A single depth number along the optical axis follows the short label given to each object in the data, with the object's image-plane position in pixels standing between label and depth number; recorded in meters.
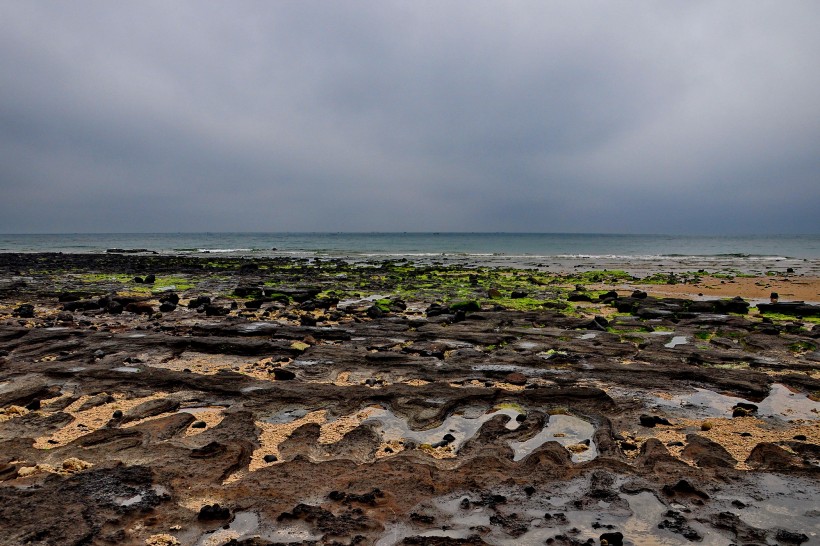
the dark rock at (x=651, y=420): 7.72
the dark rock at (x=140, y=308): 18.16
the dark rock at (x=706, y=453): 6.28
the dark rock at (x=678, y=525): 4.69
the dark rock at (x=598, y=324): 15.81
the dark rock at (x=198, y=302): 19.70
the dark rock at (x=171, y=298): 20.57
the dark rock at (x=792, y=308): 18.45
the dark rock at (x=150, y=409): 7.87
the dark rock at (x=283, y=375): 10.15
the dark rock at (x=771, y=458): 6.21
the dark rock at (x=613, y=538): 4.50
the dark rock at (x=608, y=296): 22.75
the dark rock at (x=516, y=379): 9.99
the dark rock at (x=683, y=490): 5.44
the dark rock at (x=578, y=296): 23.16
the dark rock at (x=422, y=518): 4.94
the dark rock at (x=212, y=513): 4.88
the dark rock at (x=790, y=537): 4.59
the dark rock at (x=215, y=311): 17.95
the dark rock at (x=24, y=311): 16.89
